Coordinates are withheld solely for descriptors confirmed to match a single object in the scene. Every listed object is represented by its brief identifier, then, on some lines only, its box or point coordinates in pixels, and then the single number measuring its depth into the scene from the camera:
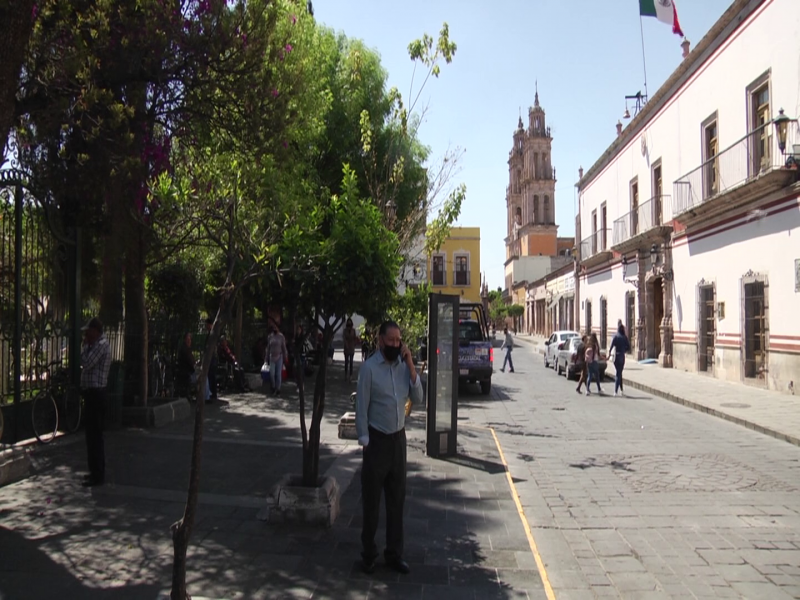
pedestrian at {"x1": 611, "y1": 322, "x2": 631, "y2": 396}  17.04
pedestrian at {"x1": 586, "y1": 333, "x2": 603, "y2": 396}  17.36
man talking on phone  4.65
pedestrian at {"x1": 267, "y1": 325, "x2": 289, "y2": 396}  14.80
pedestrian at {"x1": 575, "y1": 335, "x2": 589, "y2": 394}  17.81
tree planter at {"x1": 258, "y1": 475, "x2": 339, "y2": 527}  5.49
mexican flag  20.44
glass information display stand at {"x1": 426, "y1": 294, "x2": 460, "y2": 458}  8.66
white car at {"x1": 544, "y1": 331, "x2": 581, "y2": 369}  24.67
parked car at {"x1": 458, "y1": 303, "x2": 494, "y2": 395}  17.09
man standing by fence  6.58
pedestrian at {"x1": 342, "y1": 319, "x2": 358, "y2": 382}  18.52
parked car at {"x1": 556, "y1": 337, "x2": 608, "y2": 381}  21.36
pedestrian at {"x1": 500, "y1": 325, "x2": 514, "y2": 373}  24.58
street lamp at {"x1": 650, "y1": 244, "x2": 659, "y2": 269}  25.37
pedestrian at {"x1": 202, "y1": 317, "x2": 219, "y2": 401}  13.09
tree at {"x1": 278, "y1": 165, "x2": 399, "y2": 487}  5.45
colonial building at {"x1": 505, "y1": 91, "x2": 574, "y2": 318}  81.06
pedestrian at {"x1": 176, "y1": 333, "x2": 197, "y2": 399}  13.17
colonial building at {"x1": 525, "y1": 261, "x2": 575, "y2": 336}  45.72
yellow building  54.59
